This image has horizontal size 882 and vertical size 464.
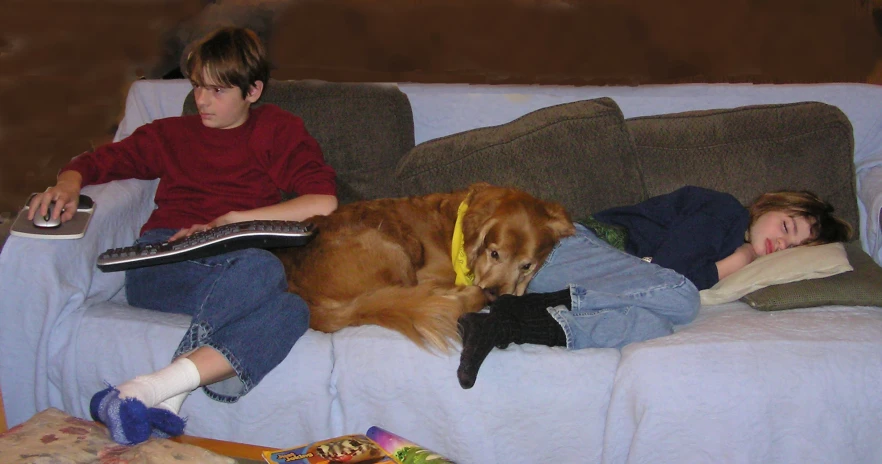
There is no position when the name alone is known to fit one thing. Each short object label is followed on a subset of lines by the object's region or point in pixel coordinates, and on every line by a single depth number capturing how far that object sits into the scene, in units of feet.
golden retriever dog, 6.25
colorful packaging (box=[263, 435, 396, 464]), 4.16
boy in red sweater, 5.60
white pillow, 6.68
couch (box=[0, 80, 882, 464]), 5.57
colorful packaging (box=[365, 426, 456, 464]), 4.23
